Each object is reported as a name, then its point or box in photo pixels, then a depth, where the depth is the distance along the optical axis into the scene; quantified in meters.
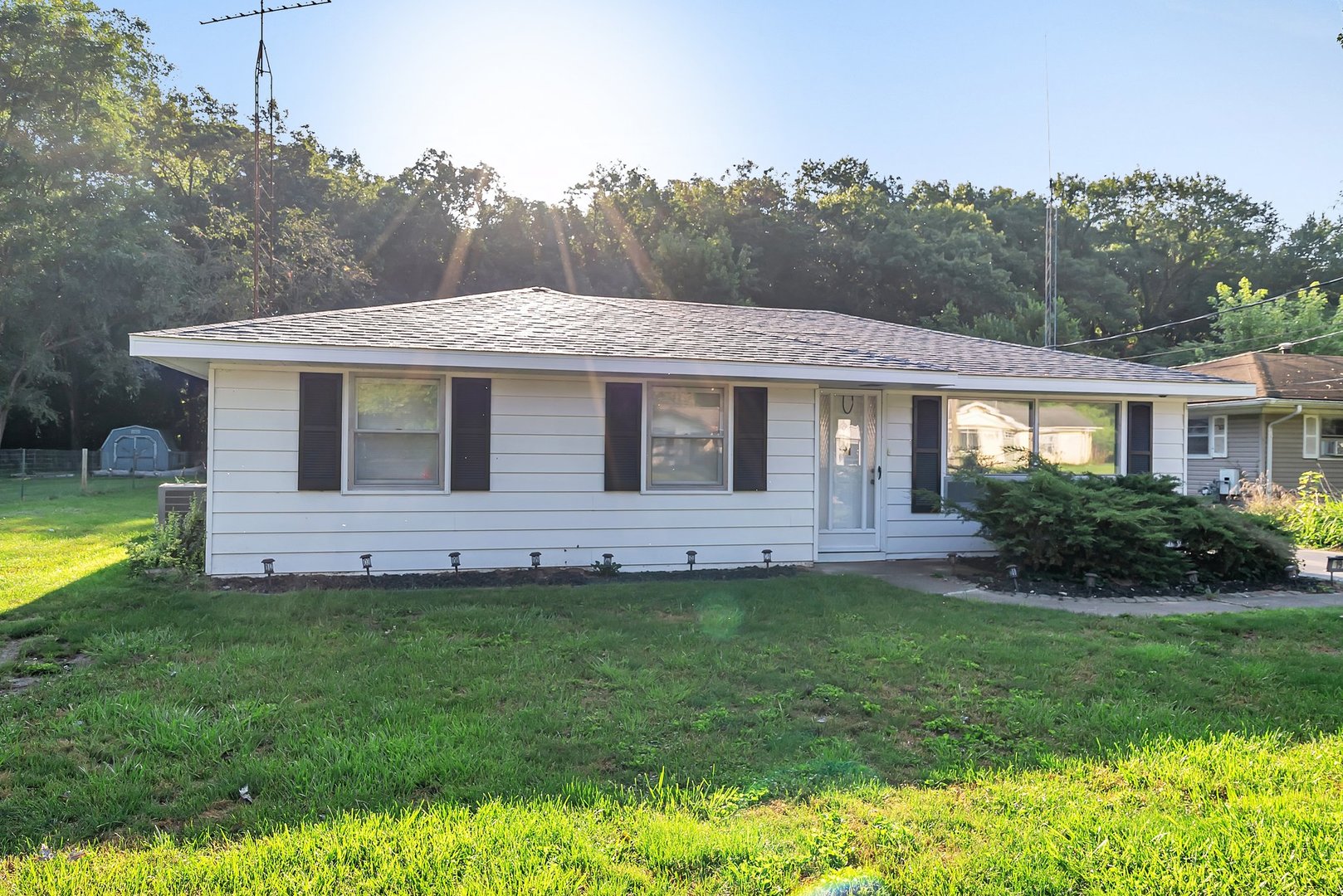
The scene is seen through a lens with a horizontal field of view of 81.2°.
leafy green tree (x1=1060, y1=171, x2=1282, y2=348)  33.84
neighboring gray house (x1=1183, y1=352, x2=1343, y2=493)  17.62
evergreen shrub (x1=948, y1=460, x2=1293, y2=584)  8.03
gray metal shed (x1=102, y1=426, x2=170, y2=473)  25.83
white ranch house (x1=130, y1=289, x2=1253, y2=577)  7.82
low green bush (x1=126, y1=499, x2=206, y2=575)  8.11
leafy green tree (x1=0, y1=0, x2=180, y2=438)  26.28
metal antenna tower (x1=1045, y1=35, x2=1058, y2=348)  18.69
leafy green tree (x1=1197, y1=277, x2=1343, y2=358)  26.47
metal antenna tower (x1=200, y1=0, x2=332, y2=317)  13.45
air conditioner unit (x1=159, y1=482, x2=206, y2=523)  9.82
